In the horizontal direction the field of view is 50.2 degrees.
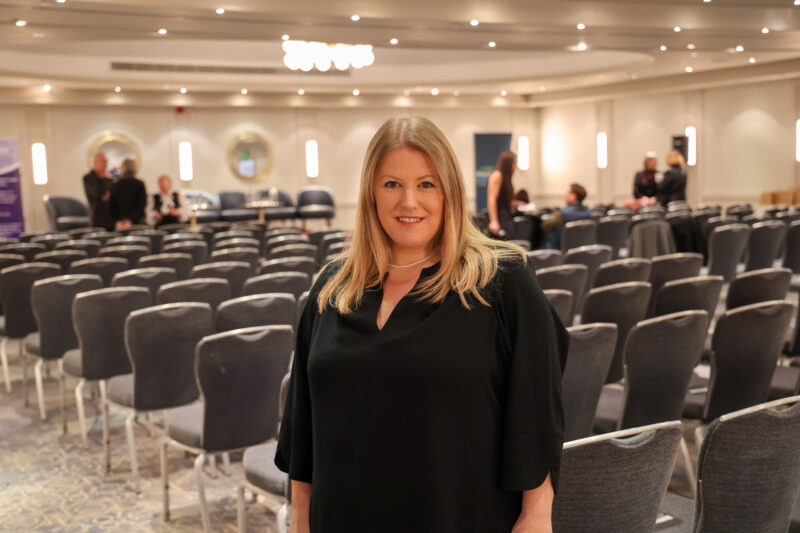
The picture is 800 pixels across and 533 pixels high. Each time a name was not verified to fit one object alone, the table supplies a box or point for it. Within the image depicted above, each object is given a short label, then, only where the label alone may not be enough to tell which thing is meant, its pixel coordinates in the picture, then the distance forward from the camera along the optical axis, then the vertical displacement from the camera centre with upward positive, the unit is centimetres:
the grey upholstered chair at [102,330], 516 -80
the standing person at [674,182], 1366 -13
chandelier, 1263 +201
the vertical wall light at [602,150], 2088 +66
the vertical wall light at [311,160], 2066 +72
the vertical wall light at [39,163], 1828 +83
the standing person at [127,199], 1256 -1
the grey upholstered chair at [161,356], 452 -85
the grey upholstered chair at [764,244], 801 -69
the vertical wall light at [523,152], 2223 +74
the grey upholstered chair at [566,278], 583 -68
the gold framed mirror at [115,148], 1889 +112
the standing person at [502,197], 951 -17
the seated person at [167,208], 1455 -21
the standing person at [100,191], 1267 +12
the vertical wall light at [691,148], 1895 +56
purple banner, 1723 +25
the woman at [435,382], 172 -40
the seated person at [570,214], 1057 -44
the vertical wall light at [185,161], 1967 +79
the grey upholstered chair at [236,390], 386 -91
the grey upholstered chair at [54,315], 583 -78
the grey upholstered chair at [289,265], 704 -62
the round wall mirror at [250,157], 2014 +84
